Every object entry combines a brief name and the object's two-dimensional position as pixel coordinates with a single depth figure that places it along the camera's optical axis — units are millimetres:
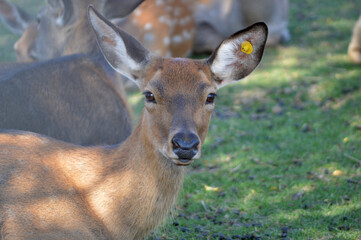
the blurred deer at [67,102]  9664
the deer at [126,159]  6785
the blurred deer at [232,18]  19109
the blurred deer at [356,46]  16781
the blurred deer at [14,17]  15859
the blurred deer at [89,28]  12672
